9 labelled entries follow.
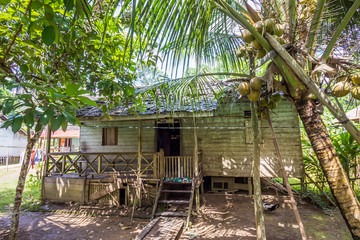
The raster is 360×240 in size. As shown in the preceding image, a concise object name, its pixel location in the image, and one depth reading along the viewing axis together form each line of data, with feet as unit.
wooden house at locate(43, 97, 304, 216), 25.95
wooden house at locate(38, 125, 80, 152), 71.71
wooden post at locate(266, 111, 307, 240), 9.48
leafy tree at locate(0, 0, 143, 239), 5.40
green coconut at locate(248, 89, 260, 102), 7.82
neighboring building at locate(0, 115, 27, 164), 74.59
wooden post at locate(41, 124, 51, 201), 29.35
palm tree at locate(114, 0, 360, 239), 5.20
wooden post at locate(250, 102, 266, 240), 10.93
